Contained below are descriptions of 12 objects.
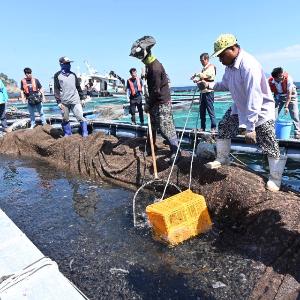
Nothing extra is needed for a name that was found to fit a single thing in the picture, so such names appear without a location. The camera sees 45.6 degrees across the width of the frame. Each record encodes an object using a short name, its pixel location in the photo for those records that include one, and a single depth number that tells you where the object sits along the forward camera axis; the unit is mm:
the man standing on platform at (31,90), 11281
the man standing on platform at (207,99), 8157
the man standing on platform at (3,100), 11727
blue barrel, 8391
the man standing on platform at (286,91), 9156
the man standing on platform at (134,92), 11773
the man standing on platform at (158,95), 6281
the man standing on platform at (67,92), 9242
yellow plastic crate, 4375
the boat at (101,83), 51000
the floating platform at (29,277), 2357
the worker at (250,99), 4527
